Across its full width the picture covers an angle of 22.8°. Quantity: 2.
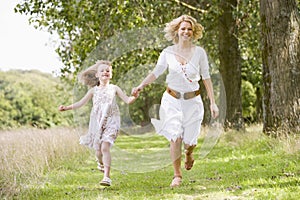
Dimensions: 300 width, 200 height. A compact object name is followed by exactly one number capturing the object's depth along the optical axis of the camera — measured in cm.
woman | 964
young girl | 1032
